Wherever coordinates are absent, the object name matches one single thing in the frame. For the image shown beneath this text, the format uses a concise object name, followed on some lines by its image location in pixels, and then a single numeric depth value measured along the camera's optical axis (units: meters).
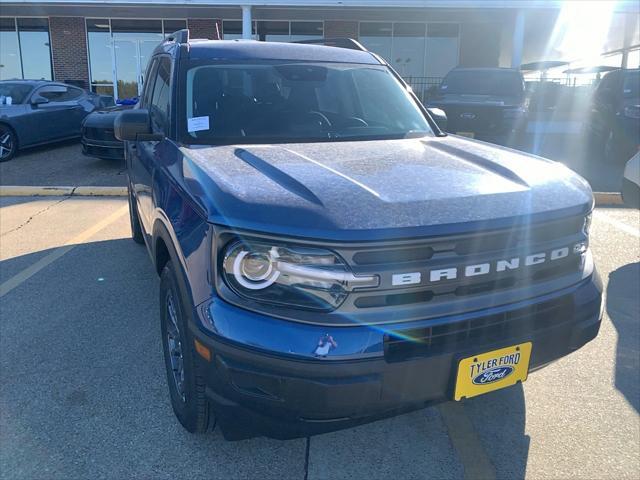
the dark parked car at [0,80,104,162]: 10.49
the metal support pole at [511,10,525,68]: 14.74
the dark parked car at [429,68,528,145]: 9.54
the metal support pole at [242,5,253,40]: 14.32
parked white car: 5.81
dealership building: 16.89
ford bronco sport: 2.05
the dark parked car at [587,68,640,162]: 9.92
